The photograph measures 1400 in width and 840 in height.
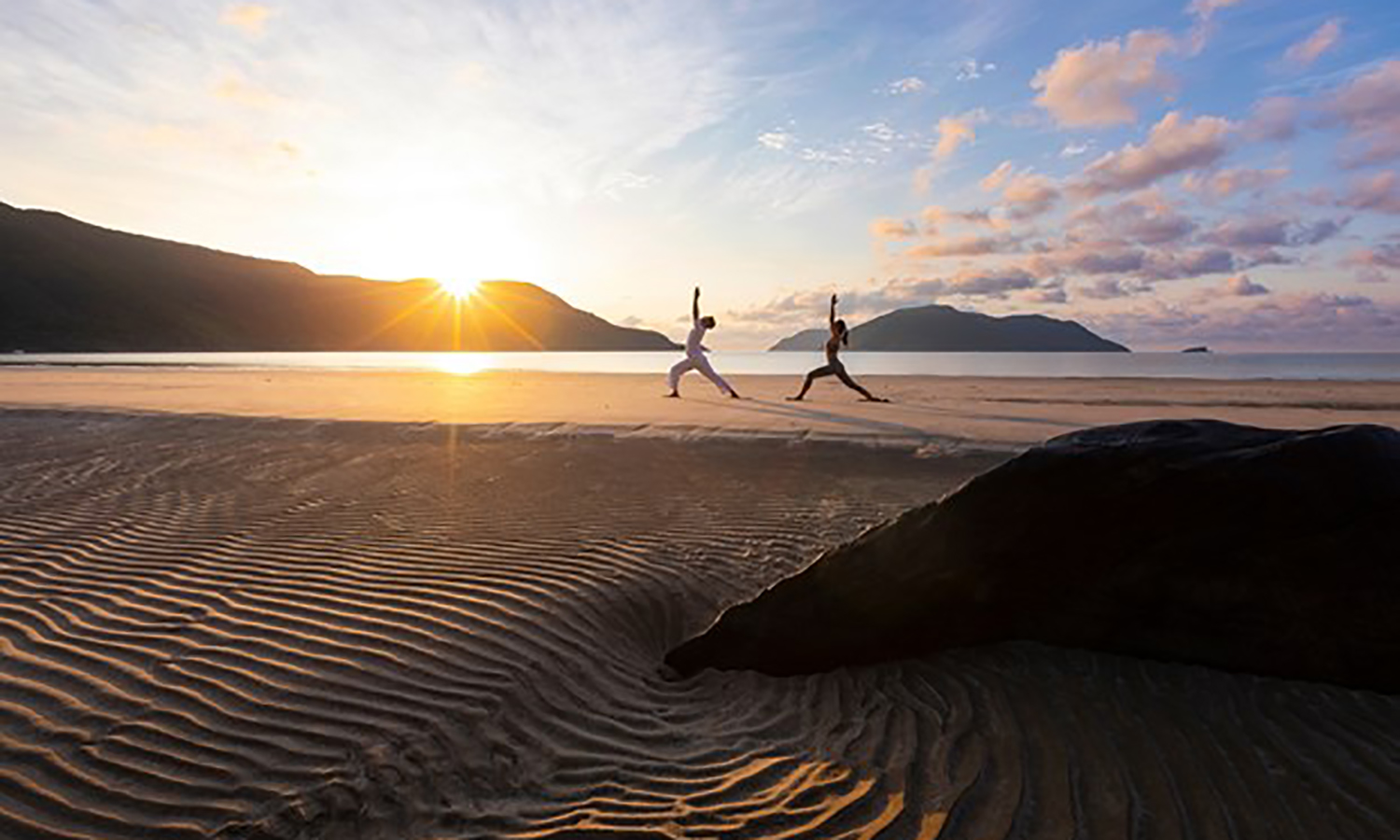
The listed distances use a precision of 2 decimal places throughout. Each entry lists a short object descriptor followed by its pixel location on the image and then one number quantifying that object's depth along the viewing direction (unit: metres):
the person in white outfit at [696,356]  18.20
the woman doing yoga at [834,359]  17.69
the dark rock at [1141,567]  3.49
